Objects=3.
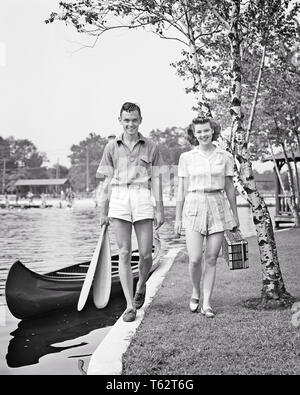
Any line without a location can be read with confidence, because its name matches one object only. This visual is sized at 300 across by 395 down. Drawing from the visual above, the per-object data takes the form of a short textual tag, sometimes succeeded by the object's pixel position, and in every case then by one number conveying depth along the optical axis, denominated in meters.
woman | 4.75
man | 4.71
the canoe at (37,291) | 6.03
